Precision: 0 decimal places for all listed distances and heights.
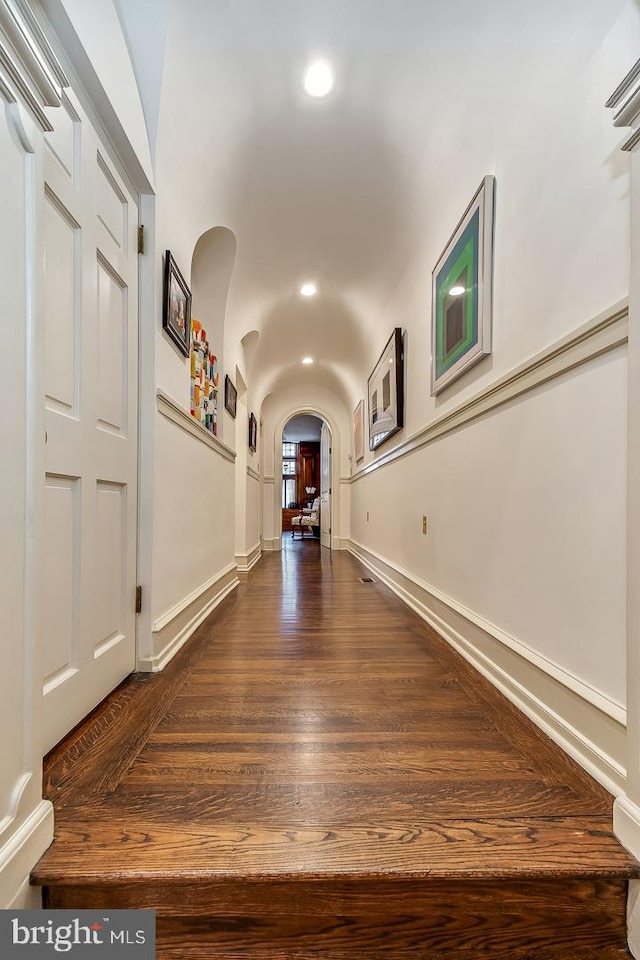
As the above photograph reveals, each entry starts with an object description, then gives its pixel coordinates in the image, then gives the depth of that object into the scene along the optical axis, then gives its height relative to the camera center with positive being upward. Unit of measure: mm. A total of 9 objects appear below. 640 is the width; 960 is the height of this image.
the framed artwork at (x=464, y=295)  1694 +940
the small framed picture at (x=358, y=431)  5203 +821
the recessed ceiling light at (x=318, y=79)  1701 +1758
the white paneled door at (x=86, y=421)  1104 +226
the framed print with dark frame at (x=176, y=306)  1759 +849
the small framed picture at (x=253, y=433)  4848 +724
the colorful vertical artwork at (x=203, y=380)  2430 +706
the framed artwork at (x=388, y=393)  3156 +858
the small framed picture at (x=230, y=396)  3172 +776
